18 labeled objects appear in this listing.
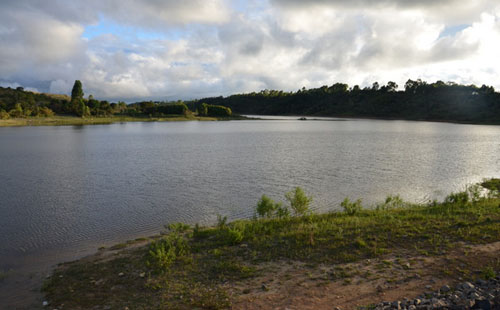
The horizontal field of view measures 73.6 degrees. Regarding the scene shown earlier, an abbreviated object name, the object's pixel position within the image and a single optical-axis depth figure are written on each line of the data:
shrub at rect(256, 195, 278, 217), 14.30
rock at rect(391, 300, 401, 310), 6.48
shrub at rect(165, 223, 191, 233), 12.02
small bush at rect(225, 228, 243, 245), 11.00
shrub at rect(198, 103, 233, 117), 174.77
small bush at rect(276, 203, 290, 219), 14.19
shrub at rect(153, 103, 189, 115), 162.12
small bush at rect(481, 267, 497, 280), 7.75
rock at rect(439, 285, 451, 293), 7.26
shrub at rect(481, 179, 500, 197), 20.15
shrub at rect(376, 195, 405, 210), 15.70
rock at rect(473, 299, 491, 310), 6.04
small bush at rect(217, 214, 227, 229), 13.01
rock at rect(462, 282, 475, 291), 7.14
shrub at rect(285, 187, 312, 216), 14.50
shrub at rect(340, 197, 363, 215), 14.56
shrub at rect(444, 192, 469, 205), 15.38
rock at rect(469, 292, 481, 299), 6.54
